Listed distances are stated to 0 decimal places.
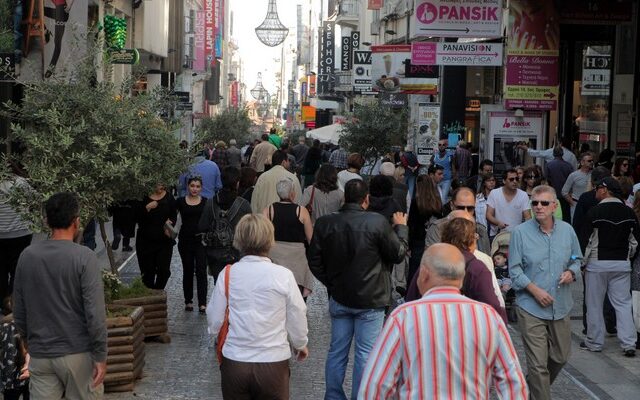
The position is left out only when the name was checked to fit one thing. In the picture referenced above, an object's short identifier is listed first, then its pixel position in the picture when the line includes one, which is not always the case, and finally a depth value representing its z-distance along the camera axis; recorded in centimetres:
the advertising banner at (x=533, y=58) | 2353
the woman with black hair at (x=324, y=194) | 1220
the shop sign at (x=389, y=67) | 3441
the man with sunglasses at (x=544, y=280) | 819
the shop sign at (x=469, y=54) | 2314
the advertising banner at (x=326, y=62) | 7655
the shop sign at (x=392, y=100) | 3466
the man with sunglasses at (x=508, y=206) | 1350
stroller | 1221
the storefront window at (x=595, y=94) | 2569
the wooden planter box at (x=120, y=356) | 920
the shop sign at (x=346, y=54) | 6862
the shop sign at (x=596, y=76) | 2569
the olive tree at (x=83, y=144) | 970
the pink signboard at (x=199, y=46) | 6994
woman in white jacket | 627
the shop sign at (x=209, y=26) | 7639
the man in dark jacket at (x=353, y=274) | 825
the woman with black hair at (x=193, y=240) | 1280
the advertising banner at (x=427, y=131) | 2667
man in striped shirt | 457
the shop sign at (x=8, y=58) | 1685
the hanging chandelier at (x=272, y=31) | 8401
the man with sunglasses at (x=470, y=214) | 868
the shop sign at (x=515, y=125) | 2359
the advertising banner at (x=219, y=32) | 10298
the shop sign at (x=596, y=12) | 2300
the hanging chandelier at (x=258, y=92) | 13525
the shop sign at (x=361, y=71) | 4804
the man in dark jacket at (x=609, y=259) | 1121
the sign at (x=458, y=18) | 2297
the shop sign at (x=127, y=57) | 2454
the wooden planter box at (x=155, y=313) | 1087
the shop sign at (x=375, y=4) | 5444
